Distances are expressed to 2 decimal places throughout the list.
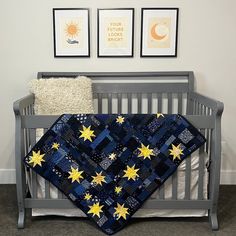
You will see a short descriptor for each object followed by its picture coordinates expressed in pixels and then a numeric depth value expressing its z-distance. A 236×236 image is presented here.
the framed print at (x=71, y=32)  2.56
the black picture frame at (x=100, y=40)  2.55
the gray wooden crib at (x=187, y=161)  1.90
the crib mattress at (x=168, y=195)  1.98
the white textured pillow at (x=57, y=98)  2.43
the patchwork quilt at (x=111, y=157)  1.88
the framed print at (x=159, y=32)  2.55
